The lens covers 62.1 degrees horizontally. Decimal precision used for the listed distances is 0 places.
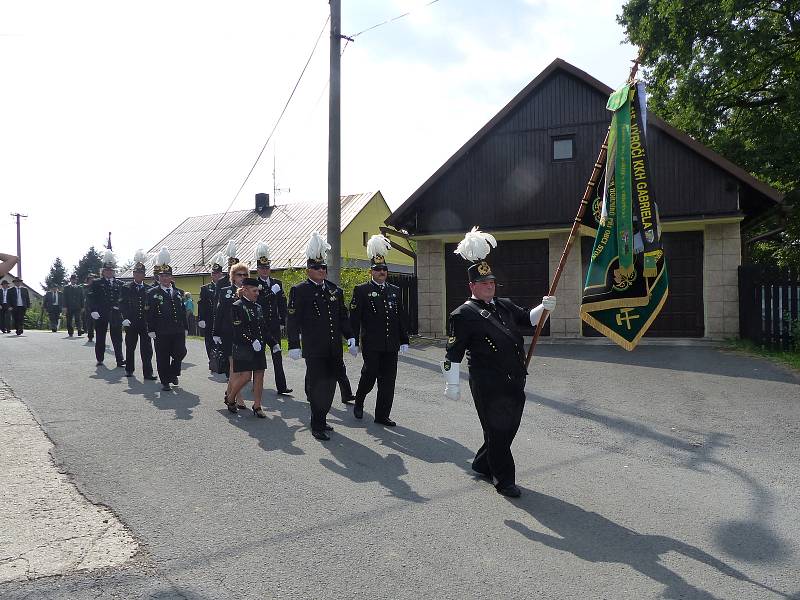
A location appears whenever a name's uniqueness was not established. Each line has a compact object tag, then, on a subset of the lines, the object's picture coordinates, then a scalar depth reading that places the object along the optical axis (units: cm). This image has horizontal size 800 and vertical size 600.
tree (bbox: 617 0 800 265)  1905
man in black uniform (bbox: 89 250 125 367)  1278
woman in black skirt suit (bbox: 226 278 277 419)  818
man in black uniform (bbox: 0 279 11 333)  2217
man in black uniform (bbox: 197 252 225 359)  1094
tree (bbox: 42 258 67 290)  6656
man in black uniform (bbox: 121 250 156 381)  1095
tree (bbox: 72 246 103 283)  5888
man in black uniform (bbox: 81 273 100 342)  1768
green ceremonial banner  578
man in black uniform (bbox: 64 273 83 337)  2069
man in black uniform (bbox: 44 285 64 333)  2448
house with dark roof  1535
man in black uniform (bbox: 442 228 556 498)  530
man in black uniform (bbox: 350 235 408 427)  786
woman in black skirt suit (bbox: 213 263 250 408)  859
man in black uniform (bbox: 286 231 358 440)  718
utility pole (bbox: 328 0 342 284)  1356
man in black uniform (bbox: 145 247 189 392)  1022
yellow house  3612
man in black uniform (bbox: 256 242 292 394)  914
